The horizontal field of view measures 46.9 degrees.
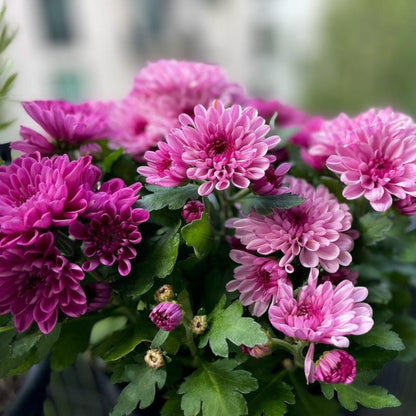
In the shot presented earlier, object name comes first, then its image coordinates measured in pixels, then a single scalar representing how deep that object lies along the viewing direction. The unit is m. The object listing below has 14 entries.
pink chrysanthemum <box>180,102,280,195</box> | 0.36
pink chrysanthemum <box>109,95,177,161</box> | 0.54
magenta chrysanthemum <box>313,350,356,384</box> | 0.34
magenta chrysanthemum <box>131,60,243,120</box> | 0.54
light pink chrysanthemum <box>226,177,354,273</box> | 0.38
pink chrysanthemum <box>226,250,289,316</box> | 0.38
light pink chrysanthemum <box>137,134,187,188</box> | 0.37
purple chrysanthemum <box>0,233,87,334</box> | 0.35
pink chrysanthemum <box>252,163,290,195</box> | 0.38
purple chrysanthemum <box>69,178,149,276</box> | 0.36
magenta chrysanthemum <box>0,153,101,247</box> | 0.33
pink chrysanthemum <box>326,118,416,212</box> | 0.39
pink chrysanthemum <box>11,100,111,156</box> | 0.44
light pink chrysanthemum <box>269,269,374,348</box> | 0.33
